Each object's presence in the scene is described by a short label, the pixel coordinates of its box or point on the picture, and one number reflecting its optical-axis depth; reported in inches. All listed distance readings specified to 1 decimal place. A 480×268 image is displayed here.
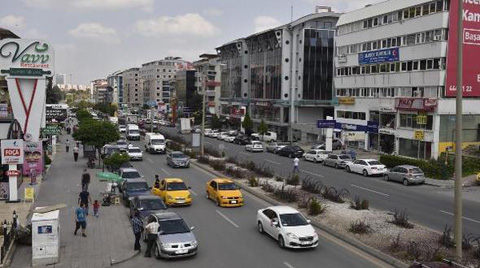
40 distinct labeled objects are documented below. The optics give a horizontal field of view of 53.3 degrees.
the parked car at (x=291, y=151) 2185.0
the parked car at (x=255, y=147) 2438.5
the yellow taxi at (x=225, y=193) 1016.2
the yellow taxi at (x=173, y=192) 1017.5
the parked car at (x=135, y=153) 1909.2
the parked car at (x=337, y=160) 1788.1
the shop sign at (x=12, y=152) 1021.2
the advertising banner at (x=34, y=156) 1311.5
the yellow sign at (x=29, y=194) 1043.9
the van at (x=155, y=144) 2199.8
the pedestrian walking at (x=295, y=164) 1551.4
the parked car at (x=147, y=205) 838.5
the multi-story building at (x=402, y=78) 1872.5
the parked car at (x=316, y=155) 1991.9
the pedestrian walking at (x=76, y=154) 1891.0
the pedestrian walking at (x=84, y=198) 904.3
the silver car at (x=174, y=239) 645.9
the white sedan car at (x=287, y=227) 684.1
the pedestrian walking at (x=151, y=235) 665.0
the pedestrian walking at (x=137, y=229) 681.3
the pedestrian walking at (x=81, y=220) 756.0
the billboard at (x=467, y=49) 1843.0
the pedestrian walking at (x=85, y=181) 1071.1
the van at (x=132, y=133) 2935.5
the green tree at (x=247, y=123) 3489.2
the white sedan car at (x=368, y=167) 1588.3
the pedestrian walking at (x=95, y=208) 906.1
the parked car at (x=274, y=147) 2360.4
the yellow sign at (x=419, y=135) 1938.1
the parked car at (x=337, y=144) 2527.1
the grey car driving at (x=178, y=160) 1716.3
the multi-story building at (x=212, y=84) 5196.9
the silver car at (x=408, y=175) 1400.1
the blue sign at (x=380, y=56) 2132.1
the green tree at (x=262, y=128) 3169.3
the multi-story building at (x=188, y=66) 7180.1
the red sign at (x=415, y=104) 1878.7
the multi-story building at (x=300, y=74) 3321.9
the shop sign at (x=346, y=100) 2506.9
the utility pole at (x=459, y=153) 585.6
